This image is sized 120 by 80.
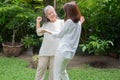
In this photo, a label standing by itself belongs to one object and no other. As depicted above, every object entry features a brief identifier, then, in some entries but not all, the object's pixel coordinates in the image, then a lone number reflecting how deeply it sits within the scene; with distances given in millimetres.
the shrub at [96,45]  6363
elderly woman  4362
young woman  3891
